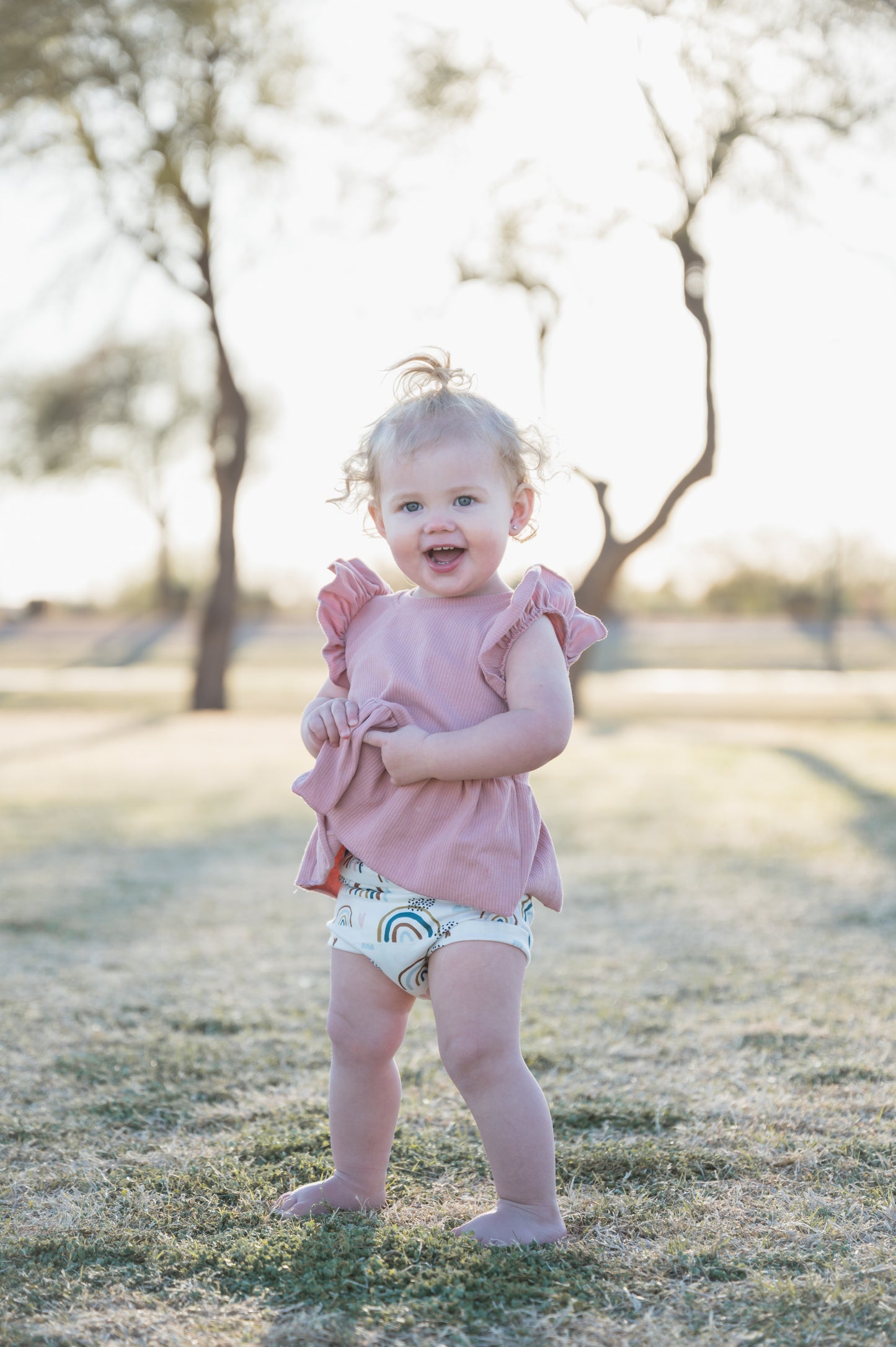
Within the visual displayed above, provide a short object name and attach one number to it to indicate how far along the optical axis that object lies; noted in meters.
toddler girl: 1.67
